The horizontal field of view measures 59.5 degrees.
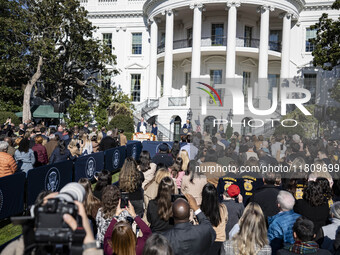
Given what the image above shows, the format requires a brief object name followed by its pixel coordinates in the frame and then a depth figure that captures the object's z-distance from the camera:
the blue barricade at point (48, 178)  7.07
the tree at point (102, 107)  26.58
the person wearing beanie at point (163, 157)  7.98
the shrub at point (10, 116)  25.31
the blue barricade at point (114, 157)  11.77
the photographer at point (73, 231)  1.97
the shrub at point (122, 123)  23.25
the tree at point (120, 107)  26.19
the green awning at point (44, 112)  29.62
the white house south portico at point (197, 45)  25.48
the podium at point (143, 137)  17.95
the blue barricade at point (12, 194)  6.29
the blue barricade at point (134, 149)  14.38
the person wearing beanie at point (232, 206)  4.46
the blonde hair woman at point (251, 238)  3.09
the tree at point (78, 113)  25.68
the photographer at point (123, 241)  3.09
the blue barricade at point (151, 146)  15.86
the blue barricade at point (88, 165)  9.29
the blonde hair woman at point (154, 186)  5.24
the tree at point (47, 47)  24.70
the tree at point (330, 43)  18.72
